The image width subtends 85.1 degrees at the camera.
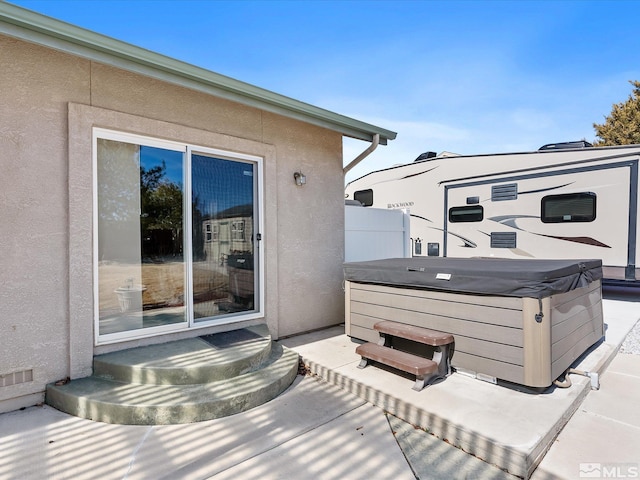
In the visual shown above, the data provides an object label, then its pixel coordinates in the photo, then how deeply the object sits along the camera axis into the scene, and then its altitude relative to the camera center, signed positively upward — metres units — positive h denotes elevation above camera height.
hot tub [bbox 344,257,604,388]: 2.46 -0.59
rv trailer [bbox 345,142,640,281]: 5.94 +0.68
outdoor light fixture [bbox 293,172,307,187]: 4.14 +0.72
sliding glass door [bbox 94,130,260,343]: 2.99 +0.04
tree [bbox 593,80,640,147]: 15.66 +5.23
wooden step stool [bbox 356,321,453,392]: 2.65 -0.97
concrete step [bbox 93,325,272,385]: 2.62 -0.97
